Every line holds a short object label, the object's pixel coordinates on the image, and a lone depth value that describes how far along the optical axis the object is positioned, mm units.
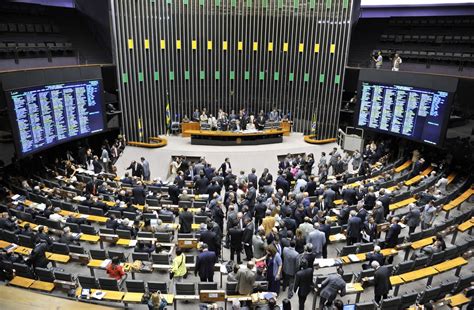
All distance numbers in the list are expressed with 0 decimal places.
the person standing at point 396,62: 14695
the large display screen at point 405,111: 12695
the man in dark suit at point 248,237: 7897
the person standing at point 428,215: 9148
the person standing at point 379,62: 15411
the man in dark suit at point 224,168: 11942
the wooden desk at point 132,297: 6520
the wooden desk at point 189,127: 17203
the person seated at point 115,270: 6996
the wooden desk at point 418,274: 7223
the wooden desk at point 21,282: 6938
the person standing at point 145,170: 12625
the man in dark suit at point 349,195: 10062
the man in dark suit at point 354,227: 8312
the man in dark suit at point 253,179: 10953
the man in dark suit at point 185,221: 8531
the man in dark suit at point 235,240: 7898
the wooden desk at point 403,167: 13520
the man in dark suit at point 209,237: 7566
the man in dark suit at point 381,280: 6645
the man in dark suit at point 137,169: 12398
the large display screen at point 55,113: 11203
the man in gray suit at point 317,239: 7637
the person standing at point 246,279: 6563
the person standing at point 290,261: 7027
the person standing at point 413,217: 9055
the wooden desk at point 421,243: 8317
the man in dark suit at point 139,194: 10180
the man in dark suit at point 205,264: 6969
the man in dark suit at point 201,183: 10938
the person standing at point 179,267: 6949
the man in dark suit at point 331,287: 6277
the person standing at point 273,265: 6936
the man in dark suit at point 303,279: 6602
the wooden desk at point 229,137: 16406
